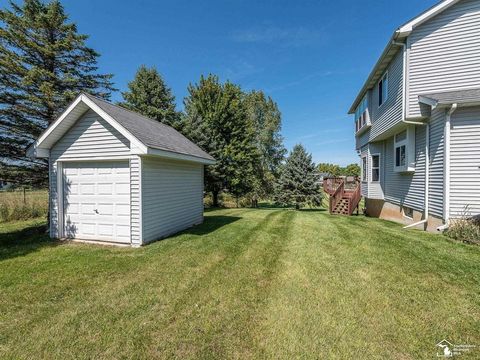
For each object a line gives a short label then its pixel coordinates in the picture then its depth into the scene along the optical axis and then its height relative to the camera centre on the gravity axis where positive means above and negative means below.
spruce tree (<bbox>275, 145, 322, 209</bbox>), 17.72 -0.50
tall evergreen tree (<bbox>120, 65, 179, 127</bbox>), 19.22 +7.23
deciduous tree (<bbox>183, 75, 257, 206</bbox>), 18.34 +3.89
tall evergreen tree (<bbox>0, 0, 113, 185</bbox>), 10.45 +4.90
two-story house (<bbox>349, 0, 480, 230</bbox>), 6.91 +2.28
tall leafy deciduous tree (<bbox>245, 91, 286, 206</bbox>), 32.69 +7.45
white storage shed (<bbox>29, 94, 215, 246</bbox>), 6.62 +0.02
